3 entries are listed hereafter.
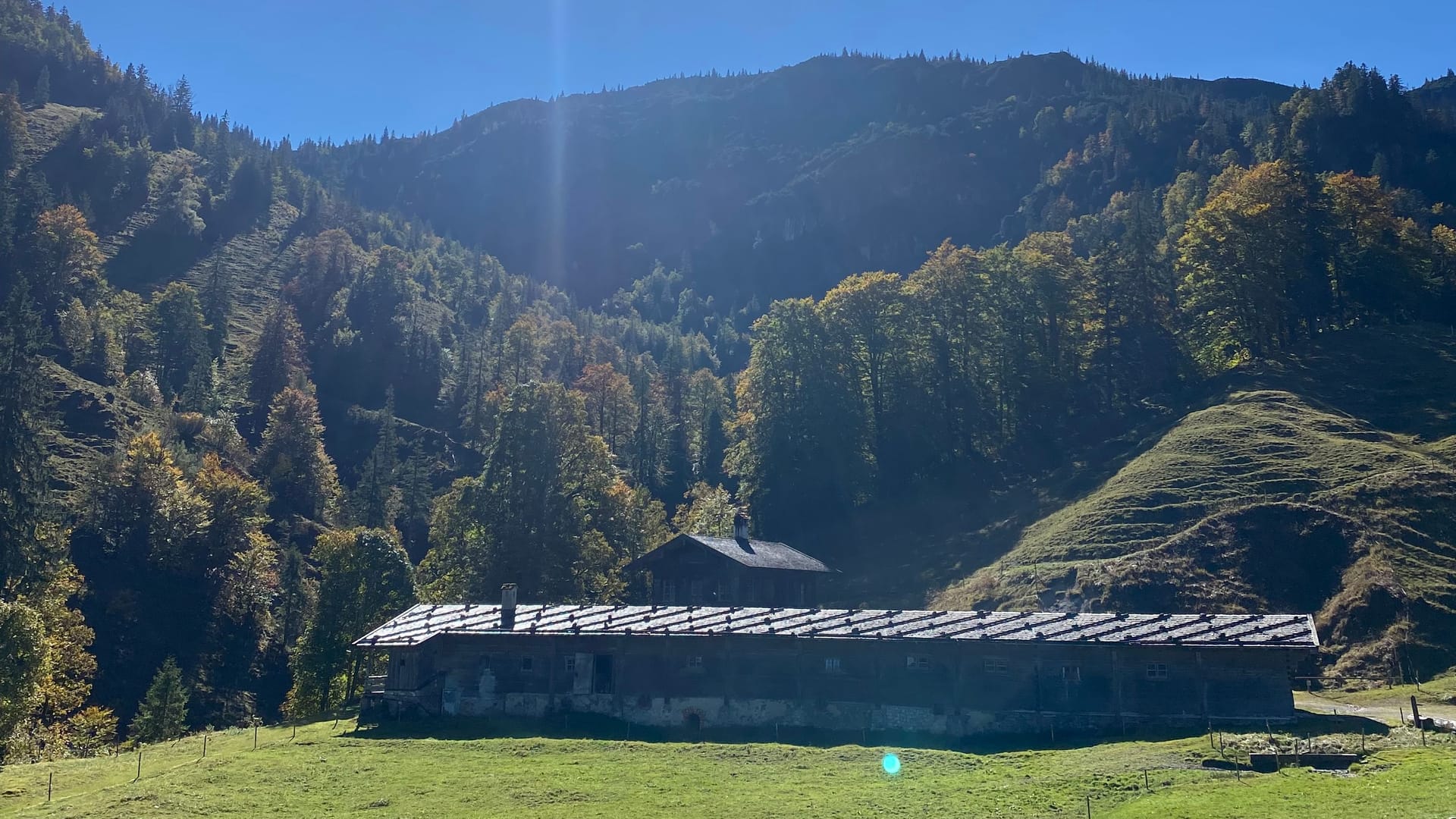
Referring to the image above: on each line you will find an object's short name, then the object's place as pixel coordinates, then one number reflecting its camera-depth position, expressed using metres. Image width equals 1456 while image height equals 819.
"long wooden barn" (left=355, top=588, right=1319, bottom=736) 42.62
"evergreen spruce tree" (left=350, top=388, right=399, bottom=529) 113.94
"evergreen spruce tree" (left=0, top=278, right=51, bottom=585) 66.94
